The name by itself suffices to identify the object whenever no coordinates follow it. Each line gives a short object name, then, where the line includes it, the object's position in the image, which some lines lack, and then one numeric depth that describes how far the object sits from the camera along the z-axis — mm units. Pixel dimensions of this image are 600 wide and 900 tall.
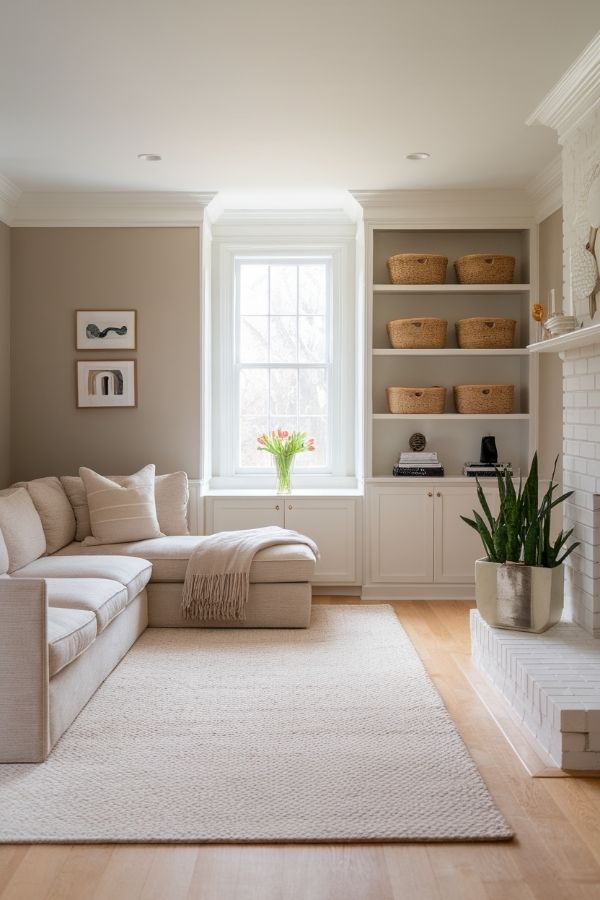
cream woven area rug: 2402
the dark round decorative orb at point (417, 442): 5664
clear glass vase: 5645
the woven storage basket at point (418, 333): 5453
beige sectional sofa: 2850
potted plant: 3664
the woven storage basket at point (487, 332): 5432
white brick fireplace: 3033
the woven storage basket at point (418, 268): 5453
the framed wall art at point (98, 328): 5547
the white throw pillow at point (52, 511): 4707
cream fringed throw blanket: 4527
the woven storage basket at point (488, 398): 5453
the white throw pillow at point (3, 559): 3806
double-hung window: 6043
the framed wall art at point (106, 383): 5551
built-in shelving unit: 5730
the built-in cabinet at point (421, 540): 5430
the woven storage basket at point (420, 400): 5473
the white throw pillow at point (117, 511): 4863
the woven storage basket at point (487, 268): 5438
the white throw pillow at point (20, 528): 4145
